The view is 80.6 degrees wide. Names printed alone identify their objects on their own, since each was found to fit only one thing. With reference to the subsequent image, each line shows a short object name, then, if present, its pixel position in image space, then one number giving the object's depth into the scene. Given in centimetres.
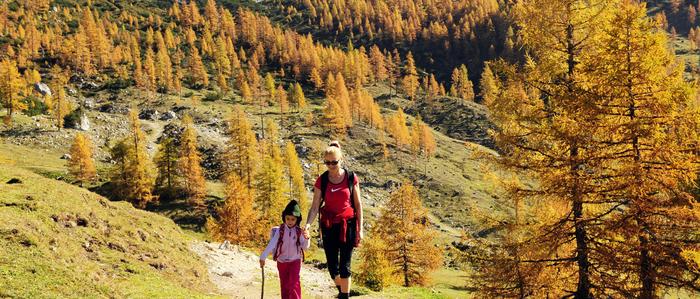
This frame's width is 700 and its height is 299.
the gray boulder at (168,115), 11362
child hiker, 788
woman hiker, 758
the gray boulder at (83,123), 9094
